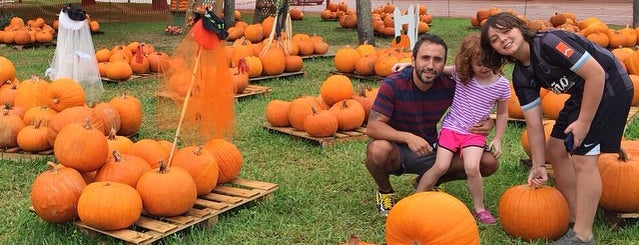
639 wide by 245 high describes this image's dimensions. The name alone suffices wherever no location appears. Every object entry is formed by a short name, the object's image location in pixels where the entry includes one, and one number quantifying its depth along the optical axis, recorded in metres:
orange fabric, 4.32
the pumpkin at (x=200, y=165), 4.00
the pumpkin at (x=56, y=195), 3.65
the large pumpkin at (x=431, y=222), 3.04
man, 3.92
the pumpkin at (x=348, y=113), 5.85
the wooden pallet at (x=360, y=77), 8.64
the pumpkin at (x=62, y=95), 5.67
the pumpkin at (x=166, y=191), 3.71
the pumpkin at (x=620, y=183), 3.62
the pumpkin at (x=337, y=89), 6.04
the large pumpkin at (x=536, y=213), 3.52
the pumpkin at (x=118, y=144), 4.33
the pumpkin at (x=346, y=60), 8.96
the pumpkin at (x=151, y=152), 4.15
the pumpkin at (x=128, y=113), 5.75
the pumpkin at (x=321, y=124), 5.66
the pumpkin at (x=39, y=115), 5.44
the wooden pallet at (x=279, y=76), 8.70
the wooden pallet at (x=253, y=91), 7.64
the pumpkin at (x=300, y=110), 5.89
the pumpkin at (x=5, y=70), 6.68
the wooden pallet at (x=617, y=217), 3.70
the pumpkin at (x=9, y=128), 5.39
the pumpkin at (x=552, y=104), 5.77
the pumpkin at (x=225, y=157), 4.30
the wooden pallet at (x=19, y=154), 5.29
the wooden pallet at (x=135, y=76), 8.83
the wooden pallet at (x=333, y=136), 5.68
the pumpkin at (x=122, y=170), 3.84
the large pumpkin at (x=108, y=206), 3.52
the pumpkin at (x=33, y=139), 5.26
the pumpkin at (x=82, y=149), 3.85
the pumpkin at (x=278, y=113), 6.13
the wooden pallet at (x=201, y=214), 3.56
